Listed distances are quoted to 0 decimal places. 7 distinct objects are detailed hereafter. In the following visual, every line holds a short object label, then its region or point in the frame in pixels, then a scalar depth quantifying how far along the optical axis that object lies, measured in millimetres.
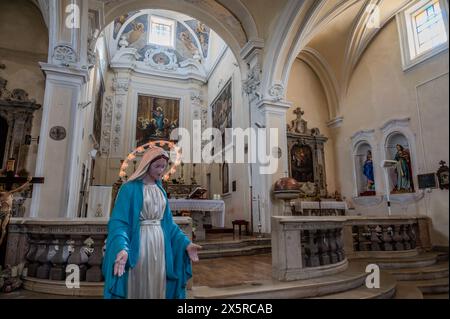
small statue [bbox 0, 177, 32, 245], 3443
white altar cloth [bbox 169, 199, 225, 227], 7254
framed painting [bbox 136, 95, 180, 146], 15086
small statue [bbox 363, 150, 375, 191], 9795
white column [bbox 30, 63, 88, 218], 6074
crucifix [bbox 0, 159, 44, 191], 5998
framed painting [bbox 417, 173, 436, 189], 7363
